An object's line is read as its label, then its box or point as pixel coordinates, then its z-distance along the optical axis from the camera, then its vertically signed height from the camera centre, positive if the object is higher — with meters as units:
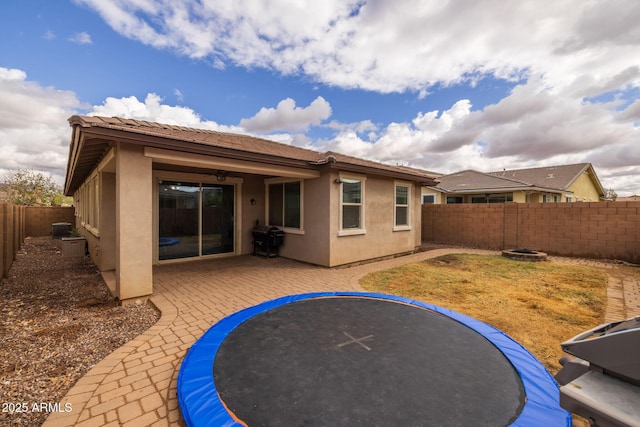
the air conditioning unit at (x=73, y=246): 7.38 -1.13
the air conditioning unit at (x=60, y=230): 12.55 -1.08
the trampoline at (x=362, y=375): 1.67 -1.35
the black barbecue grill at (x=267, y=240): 7.41 -0.91
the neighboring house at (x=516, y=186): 15.16 +1.53
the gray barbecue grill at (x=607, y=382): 1.04 -0.78
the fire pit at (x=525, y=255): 7.89 -1.42
